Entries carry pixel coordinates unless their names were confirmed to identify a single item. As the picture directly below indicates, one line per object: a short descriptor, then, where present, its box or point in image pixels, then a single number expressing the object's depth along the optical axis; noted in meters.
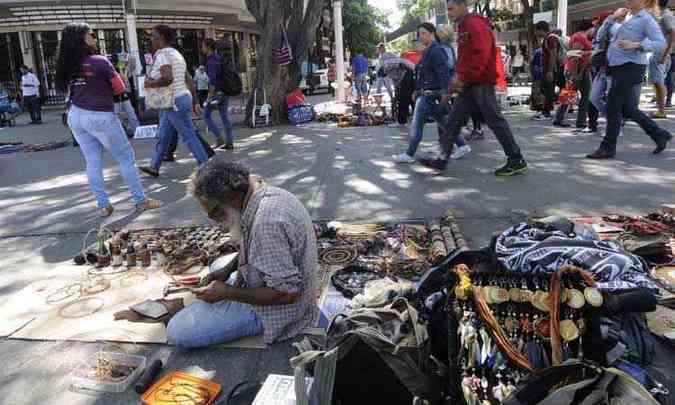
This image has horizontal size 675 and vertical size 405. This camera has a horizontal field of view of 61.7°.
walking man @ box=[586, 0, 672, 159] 6.48
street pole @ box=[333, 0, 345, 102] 16.92
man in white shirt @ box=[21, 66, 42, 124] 16.59
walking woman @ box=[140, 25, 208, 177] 6.92
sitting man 2.75
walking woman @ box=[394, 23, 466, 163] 7.46
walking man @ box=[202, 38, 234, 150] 9.78
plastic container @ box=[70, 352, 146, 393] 2.82
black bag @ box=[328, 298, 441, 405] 2.33
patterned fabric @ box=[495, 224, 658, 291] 2.51
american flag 12.50
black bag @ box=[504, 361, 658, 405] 1.89
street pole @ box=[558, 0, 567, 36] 13.91
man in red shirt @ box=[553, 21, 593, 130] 9.51
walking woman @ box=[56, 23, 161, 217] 5.50
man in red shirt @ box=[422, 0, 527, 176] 6.27
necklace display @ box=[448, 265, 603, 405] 2.21
